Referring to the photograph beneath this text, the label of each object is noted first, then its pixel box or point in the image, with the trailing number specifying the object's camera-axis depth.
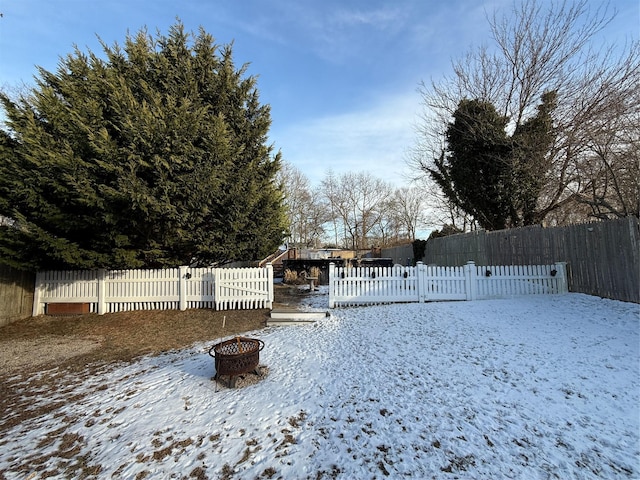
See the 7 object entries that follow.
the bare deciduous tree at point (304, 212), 30.83
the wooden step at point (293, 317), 6.60
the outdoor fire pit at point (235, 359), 3.53
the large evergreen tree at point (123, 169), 6.38
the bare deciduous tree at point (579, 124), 7.67
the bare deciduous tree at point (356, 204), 37.88
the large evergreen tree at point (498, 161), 10.52
